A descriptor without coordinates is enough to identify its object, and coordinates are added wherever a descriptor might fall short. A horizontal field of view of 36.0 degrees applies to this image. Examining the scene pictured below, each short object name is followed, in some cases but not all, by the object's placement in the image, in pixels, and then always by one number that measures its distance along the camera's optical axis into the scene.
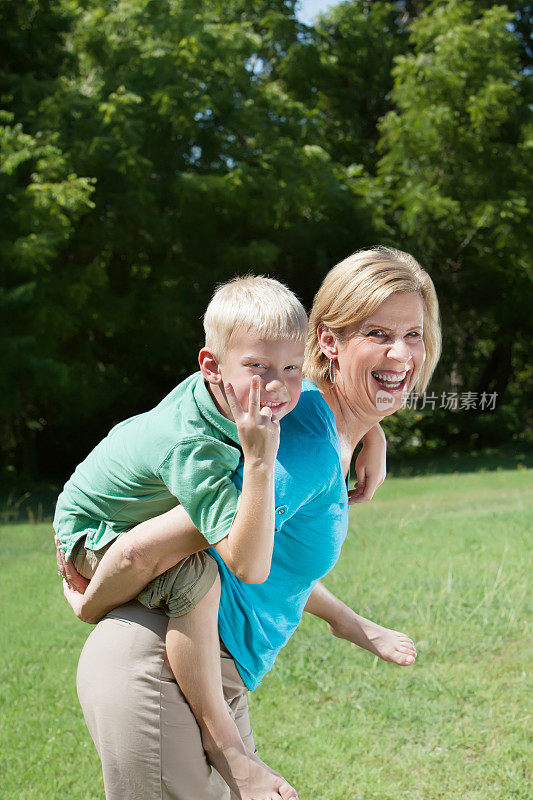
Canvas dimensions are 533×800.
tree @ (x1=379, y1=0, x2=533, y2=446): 17.55
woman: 1.88
